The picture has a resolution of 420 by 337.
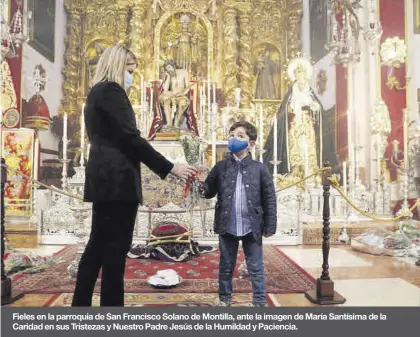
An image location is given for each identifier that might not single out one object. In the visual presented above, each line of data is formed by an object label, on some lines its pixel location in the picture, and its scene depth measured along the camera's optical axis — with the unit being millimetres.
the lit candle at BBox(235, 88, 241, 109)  9188
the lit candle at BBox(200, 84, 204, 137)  9528
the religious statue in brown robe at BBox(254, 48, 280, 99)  10719
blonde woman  1978
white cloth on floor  3119
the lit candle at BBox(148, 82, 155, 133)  9461
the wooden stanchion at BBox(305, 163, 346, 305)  2797
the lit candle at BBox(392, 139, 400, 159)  7453
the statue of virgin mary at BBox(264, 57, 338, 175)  8742
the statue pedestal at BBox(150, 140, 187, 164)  5830
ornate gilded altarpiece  10492
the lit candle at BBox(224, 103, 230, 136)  9789
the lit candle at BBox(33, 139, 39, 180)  6270
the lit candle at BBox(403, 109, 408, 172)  5953
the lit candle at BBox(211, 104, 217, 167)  3832
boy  2475
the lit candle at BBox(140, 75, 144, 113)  8831
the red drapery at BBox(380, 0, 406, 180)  7582
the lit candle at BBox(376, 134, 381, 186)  7166
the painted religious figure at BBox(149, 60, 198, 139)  7637
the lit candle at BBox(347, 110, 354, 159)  6190
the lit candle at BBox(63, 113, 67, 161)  5066
